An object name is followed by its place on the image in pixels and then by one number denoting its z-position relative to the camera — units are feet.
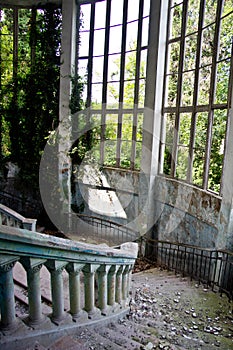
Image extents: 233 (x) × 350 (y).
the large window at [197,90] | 20.17
